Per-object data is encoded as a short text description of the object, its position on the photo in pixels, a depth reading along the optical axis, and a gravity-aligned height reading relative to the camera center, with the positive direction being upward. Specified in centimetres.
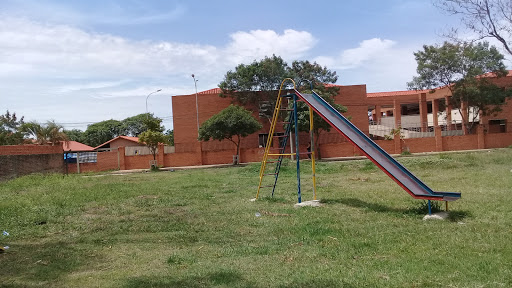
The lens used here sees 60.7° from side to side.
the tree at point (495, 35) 1827 +414
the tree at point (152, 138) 3594 +95
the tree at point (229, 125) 3578 +170
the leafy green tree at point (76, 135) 6919 +288
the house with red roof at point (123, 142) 5453 +113
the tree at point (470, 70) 3900 +577
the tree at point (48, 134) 4019 +188
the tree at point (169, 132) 6969 +260
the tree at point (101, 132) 6794 +299
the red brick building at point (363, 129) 4038 +72
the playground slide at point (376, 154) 900 -37
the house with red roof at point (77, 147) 5324 +71
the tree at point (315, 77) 3969 +597
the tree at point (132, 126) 6956 +387
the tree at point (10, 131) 4212 +275
